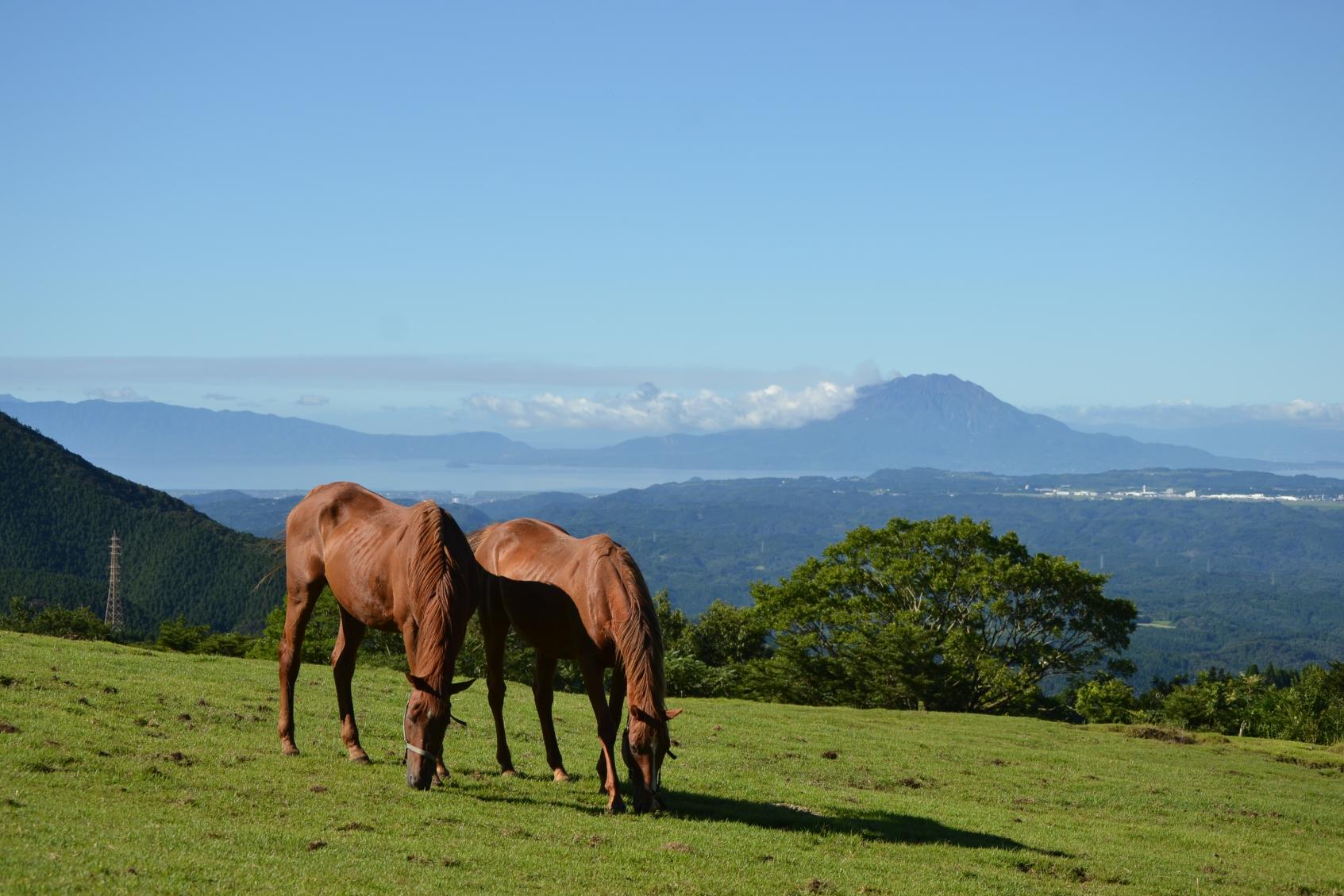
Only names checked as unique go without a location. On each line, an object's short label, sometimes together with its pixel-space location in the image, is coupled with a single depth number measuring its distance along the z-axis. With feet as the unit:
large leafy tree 150.10
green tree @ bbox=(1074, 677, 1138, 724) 152.66
